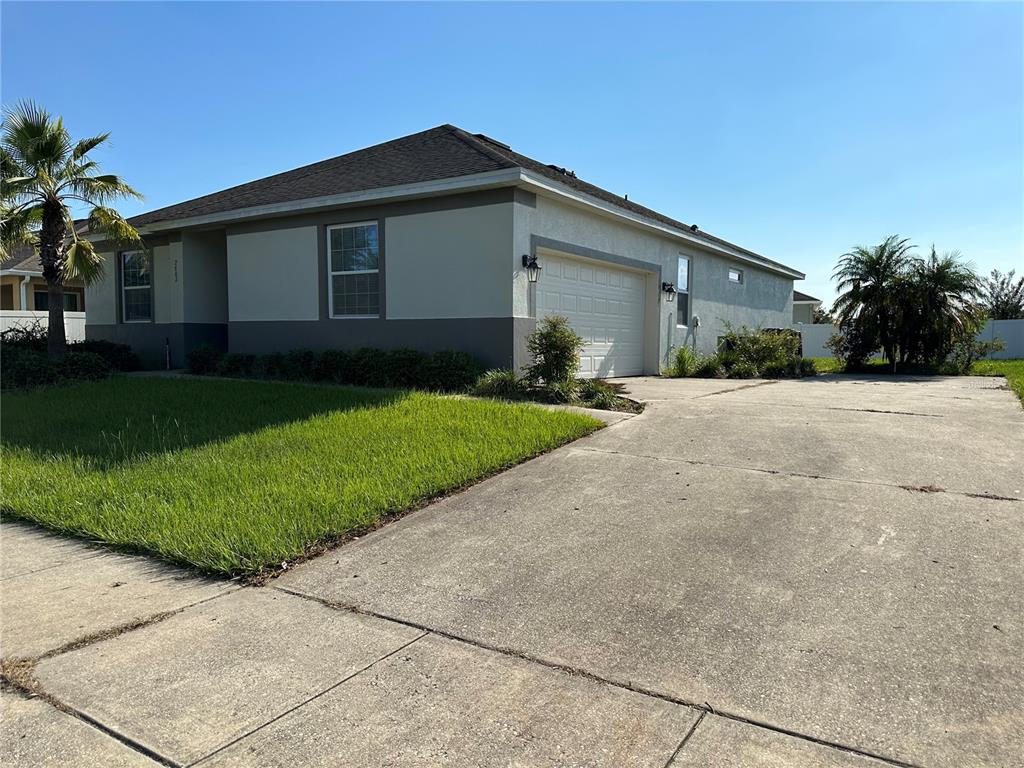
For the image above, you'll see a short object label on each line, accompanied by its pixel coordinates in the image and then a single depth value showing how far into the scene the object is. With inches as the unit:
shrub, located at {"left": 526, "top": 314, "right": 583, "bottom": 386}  410.6
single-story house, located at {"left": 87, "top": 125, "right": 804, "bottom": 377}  460.8
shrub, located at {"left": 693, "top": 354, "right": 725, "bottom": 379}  637.3
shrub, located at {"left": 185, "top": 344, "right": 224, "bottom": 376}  574.6
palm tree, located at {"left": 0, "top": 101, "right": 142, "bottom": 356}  496.7
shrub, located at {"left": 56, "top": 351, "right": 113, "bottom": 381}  516.1
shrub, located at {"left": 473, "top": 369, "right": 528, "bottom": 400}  411.5
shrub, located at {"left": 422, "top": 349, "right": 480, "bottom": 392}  433.4
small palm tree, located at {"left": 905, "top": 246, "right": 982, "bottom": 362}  689.0
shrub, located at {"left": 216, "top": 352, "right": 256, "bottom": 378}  536.4
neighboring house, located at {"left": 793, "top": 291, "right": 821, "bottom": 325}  1721.2
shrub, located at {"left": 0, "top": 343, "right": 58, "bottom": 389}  494.9
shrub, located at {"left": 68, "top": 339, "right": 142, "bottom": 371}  625.3
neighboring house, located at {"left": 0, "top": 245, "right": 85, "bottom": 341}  854.5
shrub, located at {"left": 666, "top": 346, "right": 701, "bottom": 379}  648.4
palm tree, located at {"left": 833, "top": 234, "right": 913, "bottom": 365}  711.1
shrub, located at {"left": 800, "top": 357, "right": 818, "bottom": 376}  687.1
